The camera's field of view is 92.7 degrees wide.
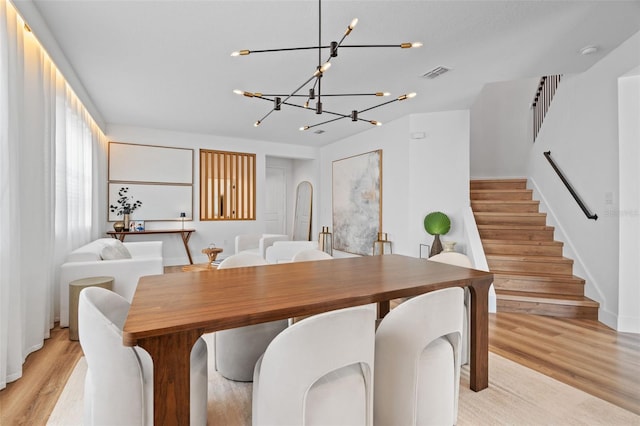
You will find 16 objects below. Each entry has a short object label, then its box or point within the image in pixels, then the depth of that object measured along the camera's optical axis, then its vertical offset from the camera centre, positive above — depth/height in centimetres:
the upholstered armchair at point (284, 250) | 474 -61
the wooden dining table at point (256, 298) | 105 -39
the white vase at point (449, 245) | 439 -49
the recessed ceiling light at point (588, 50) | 296 +160
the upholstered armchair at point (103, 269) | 298 -60
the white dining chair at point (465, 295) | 218 -60
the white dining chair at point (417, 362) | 132 -68
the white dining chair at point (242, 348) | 204 -94
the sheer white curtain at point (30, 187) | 203 +19
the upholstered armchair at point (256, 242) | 543 -59
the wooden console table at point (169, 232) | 530 -41
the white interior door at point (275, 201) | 841 +27
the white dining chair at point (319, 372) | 102 -56
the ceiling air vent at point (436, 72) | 339 +158
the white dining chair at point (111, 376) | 108 -61
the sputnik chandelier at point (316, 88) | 191 +103
